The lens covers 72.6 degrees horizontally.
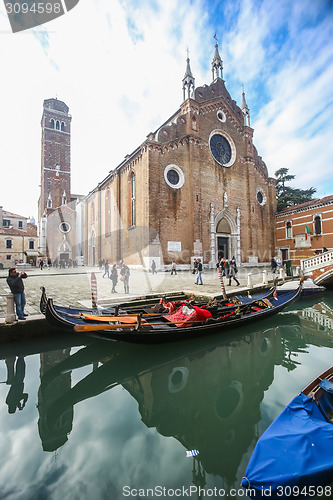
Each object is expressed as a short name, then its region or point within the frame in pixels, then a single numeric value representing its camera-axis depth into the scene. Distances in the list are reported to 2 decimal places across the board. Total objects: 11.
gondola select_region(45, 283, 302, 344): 4.81
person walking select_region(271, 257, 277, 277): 15.50
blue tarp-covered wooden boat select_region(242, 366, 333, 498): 1.90
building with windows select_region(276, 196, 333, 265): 20.86
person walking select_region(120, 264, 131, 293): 9.54
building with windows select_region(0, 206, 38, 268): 33.00
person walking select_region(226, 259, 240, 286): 11.52
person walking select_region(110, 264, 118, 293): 9.55
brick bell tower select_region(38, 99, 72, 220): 37.59
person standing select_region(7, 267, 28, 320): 5.77
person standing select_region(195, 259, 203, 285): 11.48
